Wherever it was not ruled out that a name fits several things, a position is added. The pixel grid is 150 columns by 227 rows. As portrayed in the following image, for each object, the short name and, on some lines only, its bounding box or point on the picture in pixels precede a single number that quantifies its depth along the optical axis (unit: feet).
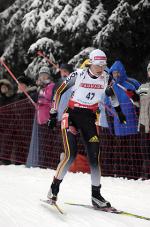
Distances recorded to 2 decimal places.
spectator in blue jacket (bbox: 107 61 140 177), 55.72
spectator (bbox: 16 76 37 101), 70.90
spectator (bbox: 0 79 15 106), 74.69
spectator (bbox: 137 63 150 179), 52.70
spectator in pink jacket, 65.21
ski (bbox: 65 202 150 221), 38.37
